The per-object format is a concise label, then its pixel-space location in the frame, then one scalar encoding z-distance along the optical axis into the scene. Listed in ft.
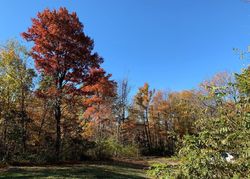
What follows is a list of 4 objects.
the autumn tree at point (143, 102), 83.56
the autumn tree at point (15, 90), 29.03
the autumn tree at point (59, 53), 32.22
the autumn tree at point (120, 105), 62.94
